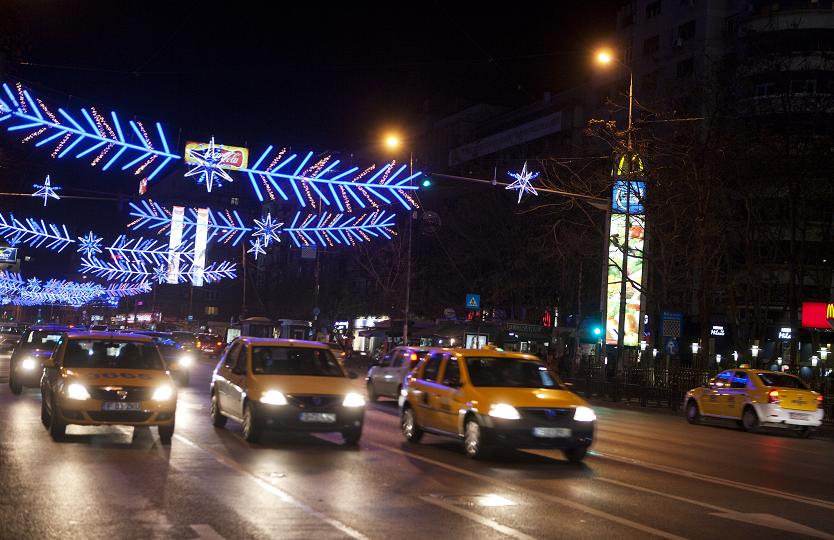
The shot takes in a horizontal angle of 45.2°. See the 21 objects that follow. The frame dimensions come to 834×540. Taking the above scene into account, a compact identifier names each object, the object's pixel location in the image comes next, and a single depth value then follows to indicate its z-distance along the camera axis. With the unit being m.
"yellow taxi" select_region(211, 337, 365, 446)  14.55
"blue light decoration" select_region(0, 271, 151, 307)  83.32
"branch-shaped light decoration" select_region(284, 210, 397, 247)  40.05
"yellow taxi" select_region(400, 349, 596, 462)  13.46
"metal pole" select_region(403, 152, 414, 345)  48.08
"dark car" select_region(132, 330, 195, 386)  28.82
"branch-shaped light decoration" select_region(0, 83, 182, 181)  17.20
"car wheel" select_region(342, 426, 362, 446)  14.93
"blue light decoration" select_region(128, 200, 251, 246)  40.72
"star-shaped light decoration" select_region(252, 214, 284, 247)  42.84
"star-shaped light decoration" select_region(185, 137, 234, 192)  23.80
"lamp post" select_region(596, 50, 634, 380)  31.48
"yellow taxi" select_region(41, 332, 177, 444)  13.94
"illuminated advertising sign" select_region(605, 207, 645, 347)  35.19
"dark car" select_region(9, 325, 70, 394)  23.91
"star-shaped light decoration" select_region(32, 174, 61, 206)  29.85
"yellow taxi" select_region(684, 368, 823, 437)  23.70
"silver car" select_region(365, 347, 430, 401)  25.58
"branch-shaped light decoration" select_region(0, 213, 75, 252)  39.84
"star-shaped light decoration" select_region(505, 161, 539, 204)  27.03
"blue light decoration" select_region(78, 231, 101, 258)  50.14
